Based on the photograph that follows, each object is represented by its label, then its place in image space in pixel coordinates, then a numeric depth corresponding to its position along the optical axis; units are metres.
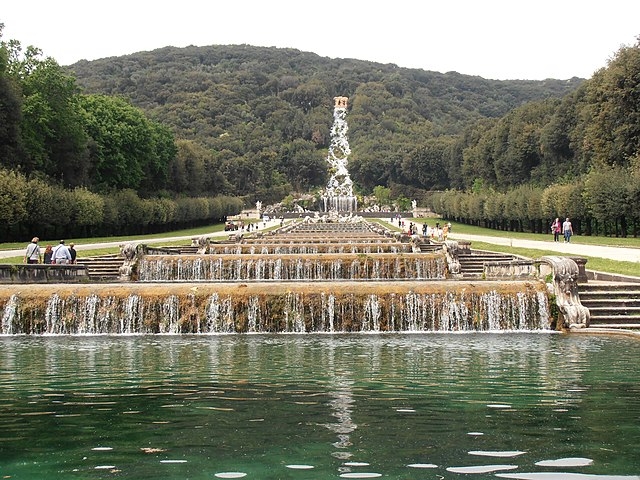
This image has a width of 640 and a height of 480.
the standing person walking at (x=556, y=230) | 51.44
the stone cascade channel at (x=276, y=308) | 22.41
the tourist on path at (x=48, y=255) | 32.69
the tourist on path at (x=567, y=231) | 48.69
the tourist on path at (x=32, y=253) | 30.03
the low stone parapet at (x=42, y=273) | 27.83
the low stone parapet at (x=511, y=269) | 26.59
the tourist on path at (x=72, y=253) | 33.00
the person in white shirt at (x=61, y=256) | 31.73
